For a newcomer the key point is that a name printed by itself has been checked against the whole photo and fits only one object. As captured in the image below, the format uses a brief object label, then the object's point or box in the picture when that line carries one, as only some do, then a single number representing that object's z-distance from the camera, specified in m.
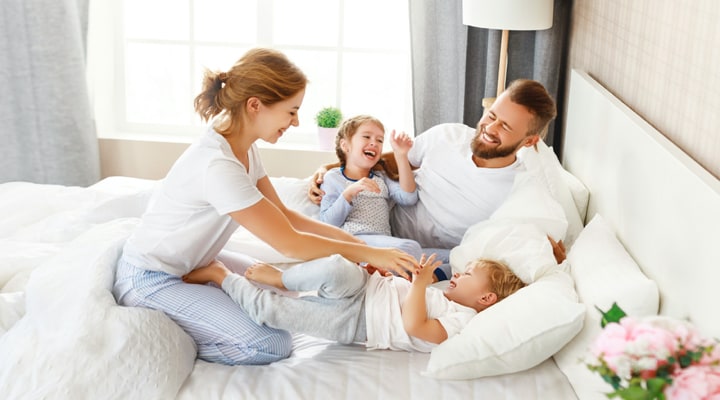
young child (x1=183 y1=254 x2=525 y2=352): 2.00
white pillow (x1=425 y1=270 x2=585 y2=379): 1.86
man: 2.58
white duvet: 1.77
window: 4.11
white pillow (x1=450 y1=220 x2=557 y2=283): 2.19
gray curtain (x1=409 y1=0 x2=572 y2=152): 3.66
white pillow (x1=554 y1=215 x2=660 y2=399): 1.82
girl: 2.69
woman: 2.00
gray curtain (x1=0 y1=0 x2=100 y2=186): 3.80
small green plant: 3.88
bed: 1.75
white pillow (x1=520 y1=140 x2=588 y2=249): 2.63
